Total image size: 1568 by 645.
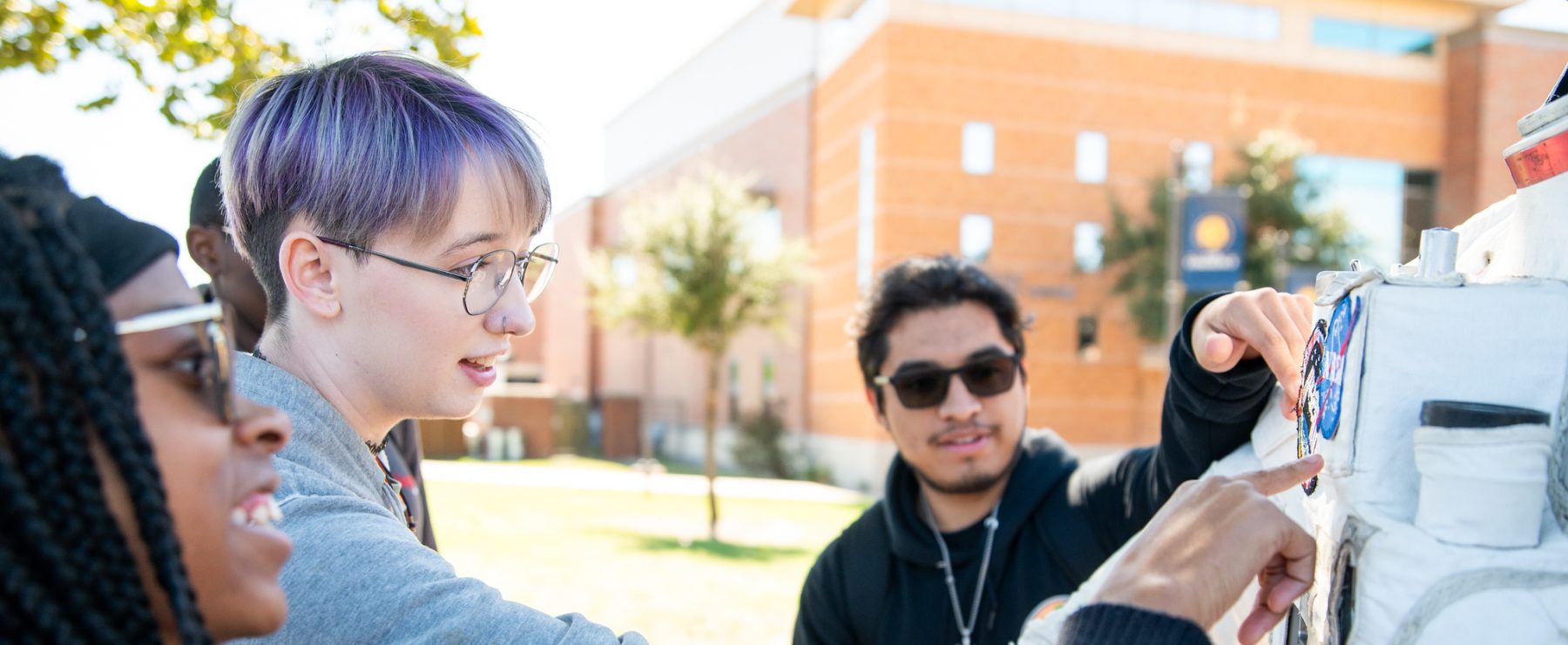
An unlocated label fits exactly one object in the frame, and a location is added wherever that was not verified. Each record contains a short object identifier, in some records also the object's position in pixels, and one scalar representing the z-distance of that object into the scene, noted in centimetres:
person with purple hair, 152
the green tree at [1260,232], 2347
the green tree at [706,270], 1783
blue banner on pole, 1862
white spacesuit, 100
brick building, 2364
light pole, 2035
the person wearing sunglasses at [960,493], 268
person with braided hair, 85
